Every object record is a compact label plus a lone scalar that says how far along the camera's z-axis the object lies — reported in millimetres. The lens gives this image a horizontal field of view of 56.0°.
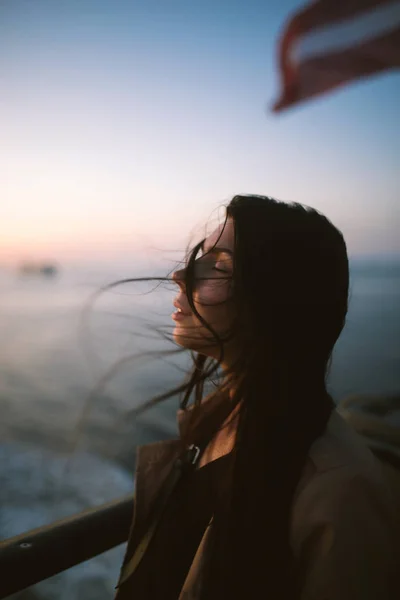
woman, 823
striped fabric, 1541
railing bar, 859
